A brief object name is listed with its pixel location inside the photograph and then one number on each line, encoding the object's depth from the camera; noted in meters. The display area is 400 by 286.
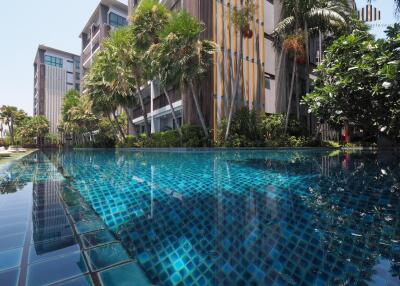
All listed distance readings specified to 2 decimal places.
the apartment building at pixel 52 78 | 71.50
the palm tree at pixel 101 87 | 21.41
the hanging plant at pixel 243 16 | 15.38
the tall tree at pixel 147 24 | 17.91
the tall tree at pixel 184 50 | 15.37
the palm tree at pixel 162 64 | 15.93
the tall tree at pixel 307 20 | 17.17
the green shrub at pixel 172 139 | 16.92
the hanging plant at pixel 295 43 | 16.73
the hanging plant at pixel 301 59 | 18.34
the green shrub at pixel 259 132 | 16.93
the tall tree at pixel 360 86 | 7.75
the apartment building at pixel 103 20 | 43.53
